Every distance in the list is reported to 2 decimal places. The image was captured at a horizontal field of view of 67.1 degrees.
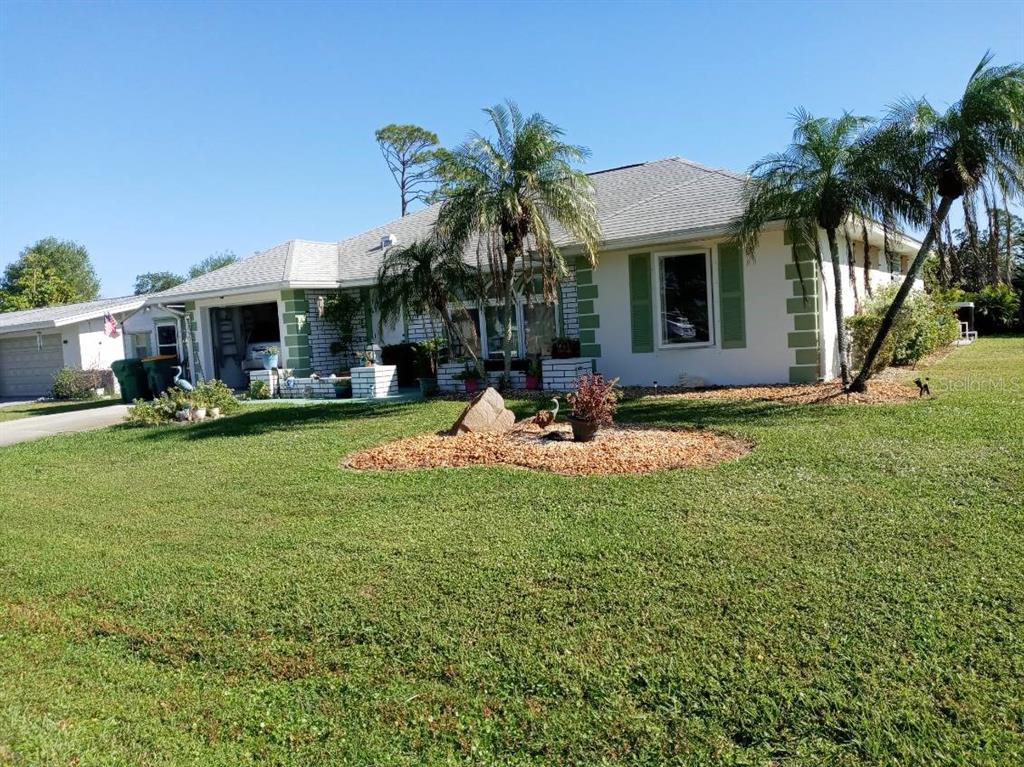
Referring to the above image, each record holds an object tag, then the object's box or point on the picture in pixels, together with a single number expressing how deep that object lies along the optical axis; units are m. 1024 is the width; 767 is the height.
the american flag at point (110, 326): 25.62
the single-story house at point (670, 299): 13.38
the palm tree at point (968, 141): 9.30
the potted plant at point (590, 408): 8.85
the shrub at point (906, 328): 13.95
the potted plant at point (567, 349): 15.27
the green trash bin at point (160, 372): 19.91
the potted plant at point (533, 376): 15.41
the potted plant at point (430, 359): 16.47
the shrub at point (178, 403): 14.31
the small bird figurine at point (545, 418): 9.92
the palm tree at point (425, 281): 14.32
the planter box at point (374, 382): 16.77
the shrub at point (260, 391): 18.62
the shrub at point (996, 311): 29.00
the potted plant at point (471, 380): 15.45
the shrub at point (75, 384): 25.39
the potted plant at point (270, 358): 18.98
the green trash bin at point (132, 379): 20.41
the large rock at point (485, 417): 10.03
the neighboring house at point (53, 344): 26.73
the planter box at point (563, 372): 14.77
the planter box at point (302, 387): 17.88
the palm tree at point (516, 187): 12.21
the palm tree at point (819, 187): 10.75
